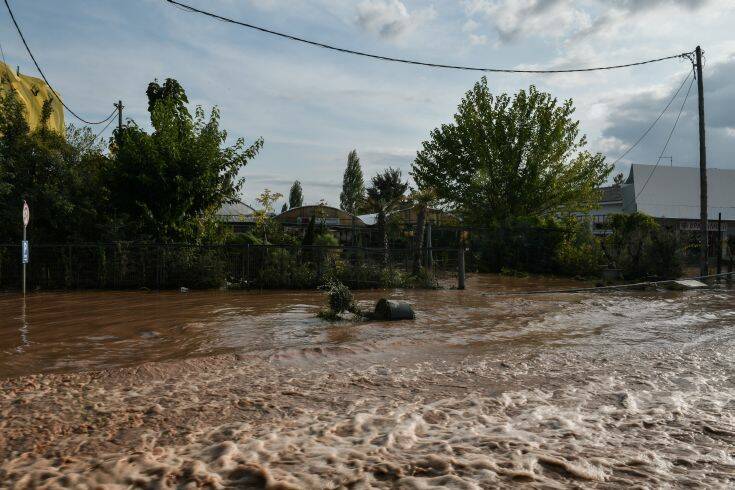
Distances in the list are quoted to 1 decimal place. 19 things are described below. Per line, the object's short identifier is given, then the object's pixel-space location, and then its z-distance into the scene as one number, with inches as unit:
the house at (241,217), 1080.1
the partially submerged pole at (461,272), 602.7
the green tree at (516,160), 1131.3
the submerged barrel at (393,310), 388.2
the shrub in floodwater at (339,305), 386.9
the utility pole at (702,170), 750.2
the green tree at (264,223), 784.6
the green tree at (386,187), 1791.8
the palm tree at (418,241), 630.5
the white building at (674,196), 1374.3
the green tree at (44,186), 593.6
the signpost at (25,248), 502.3
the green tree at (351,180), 2733.8
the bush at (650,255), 726.5
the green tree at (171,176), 631.8
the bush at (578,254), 836.6
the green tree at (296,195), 3058.6
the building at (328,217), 1224.2
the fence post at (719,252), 772.6
